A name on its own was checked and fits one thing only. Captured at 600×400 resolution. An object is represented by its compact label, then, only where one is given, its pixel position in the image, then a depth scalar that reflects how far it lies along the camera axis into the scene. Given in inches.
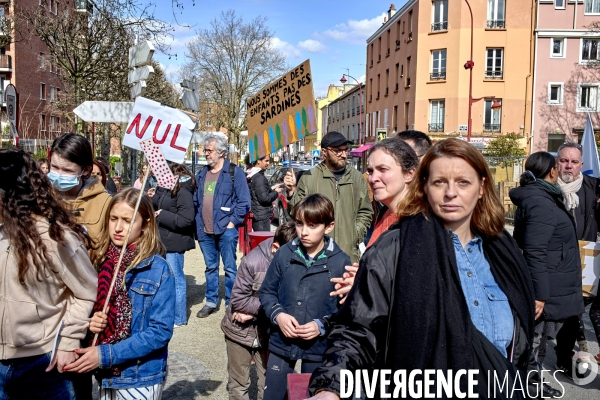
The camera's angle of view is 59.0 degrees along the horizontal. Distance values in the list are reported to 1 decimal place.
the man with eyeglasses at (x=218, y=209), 269.4
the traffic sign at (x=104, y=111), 272.4
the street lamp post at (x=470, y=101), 1180.8
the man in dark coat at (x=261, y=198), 340.2
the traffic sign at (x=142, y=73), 266.1
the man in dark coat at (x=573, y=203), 205.3
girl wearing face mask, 135.0
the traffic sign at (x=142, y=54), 286.8
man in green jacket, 204.5
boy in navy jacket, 129.9
